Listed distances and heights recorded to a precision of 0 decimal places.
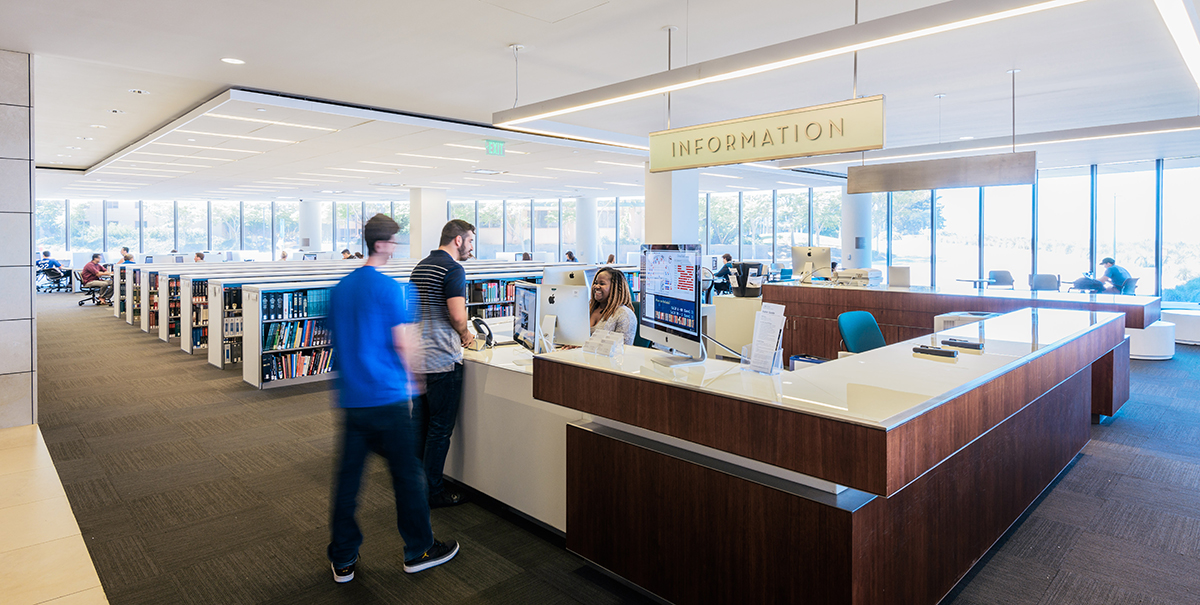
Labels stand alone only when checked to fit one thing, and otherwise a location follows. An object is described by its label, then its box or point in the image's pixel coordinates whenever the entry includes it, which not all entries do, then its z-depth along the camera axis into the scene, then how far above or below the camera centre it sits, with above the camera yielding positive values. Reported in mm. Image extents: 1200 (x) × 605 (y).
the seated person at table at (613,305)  3836 -99
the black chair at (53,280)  18469 +187
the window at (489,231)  21875 +2005
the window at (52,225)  19453 +1881
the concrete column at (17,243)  4855 +339
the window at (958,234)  13484 +1215
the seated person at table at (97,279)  15211 +183
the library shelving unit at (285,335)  6574 -503
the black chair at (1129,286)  9209 +78
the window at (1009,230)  12742 +1237
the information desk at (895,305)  5633 -146
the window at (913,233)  14133 +1294
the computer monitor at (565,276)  4133 +85
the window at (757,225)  17016 +1747
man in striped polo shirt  3344 -285
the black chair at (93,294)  15443 -196
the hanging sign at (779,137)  3445 +931
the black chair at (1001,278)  11023 +222
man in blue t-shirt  2674 -465
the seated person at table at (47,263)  18359 +674
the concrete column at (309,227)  20453 +1960
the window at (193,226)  20984 +2022
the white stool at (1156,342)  8172 -650
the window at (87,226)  19844 +1899
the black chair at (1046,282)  9750 +140
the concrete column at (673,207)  10367 +1375
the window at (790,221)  16281 +1788
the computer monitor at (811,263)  8680 +382
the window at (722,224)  17797 +1860
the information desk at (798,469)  1926 -666
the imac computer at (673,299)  2590 -42
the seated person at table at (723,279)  10973 +184
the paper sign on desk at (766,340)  2371 -192
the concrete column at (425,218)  15359 +1728
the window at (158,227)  20500 +1935
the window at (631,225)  19625 +1996
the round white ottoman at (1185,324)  9336 -481
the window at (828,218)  15719 +1806
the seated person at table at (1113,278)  9250 +196
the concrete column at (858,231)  13438 +1256
